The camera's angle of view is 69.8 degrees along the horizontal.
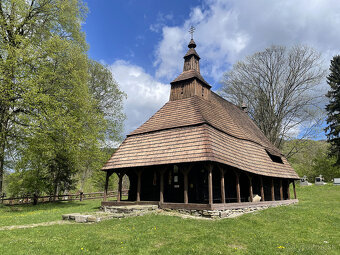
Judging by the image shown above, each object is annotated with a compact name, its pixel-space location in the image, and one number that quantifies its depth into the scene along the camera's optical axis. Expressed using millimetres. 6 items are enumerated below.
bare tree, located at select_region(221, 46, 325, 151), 28734
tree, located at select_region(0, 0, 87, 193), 14641
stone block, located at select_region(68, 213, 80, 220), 10455
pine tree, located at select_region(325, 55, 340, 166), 34662
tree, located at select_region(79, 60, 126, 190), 27000
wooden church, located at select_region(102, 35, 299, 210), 12570
